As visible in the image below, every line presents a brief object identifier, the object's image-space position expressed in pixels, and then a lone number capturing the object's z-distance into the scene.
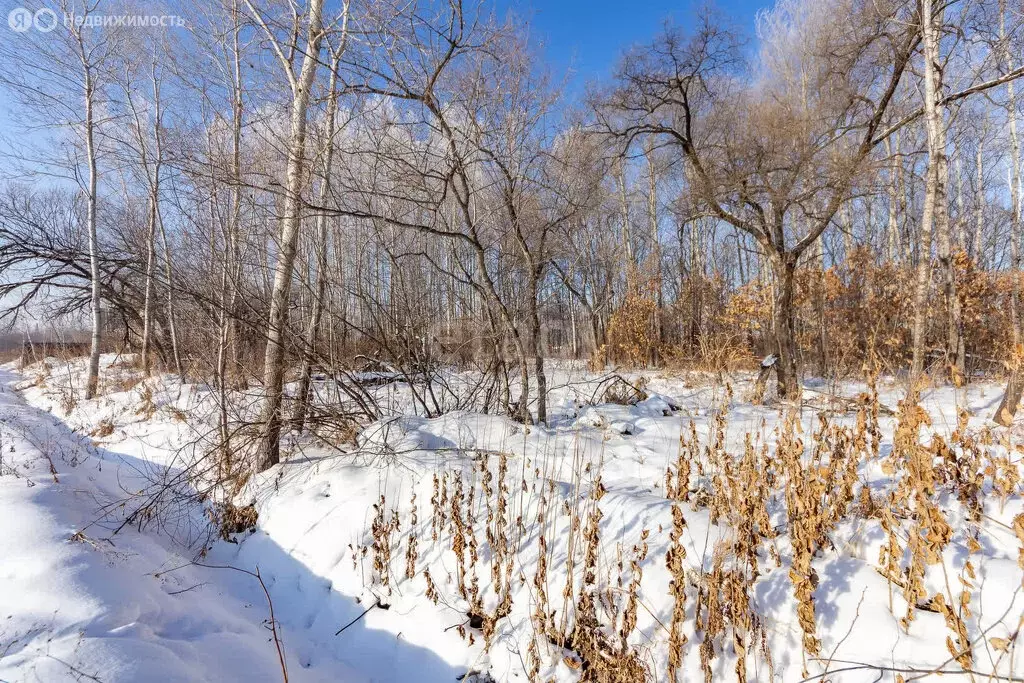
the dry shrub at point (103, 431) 7.06
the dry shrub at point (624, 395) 5.89
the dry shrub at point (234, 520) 3.49
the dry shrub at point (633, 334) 11.43
